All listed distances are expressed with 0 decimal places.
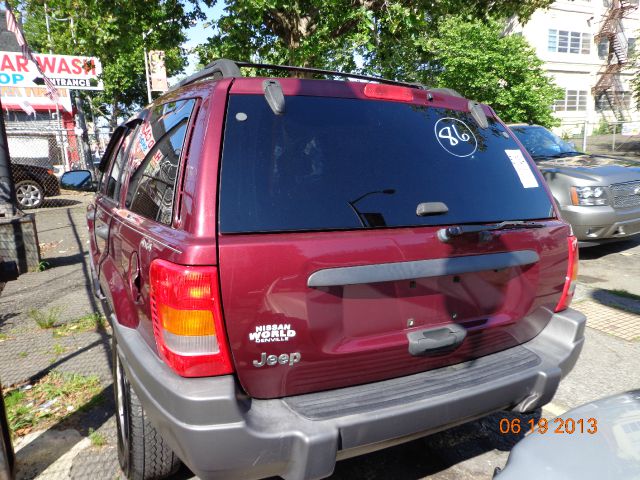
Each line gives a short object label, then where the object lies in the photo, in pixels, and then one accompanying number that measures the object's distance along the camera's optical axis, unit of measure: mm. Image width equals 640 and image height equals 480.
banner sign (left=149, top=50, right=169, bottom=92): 15938
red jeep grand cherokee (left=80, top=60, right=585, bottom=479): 1776
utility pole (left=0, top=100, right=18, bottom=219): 6337
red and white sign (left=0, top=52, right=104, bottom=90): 16266
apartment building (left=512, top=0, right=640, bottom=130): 30922
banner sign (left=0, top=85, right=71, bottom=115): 24986
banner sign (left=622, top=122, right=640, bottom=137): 24648
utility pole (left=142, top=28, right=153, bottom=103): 9676
